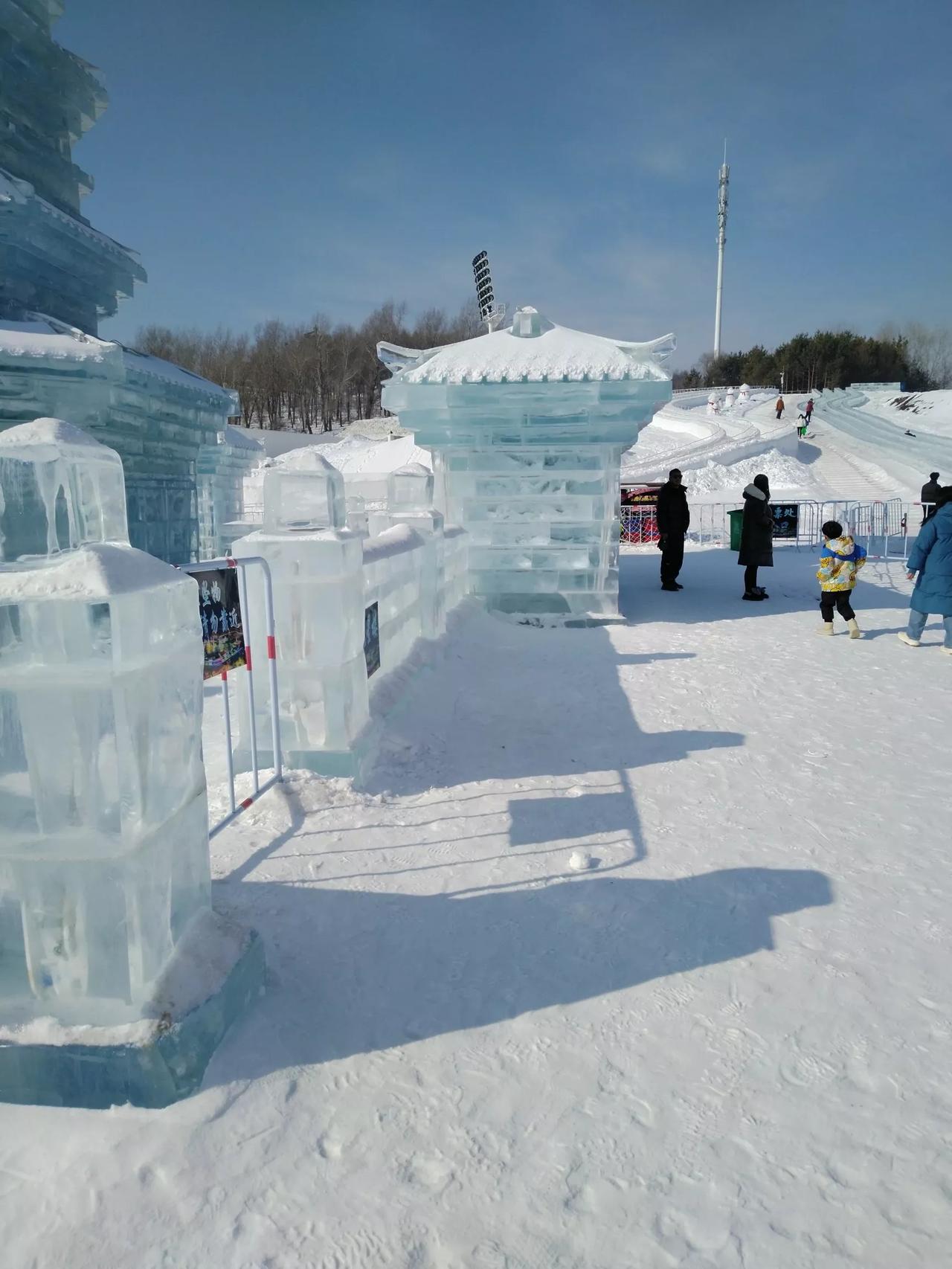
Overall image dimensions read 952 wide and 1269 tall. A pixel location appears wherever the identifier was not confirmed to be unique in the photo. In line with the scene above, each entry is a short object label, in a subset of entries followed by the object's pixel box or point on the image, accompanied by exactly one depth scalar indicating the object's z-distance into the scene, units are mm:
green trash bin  14742
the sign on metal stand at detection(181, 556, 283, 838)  3441
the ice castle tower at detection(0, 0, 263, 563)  6184
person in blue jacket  6836
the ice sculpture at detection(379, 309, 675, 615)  8344
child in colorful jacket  7531
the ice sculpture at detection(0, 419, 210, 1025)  1743
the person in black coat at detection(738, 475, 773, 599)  9461
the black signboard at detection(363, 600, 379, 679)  4605
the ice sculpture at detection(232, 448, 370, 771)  3832
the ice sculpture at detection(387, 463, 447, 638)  6480
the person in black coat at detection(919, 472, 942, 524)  13194
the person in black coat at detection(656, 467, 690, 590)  10469
